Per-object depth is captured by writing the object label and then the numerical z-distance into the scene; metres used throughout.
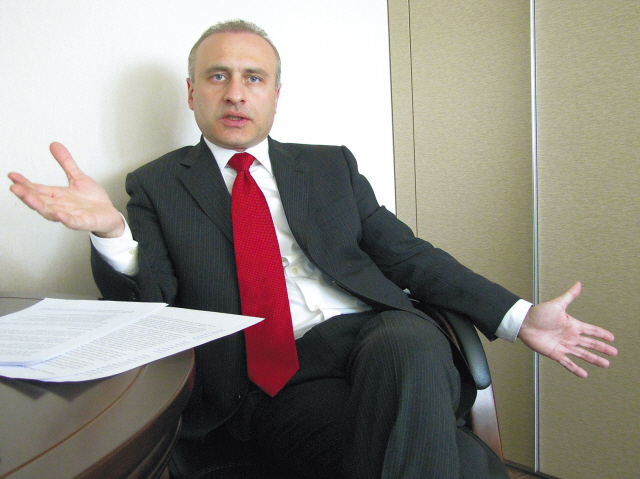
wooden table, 0.41
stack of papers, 0.58
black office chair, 1.02
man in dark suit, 0.89
